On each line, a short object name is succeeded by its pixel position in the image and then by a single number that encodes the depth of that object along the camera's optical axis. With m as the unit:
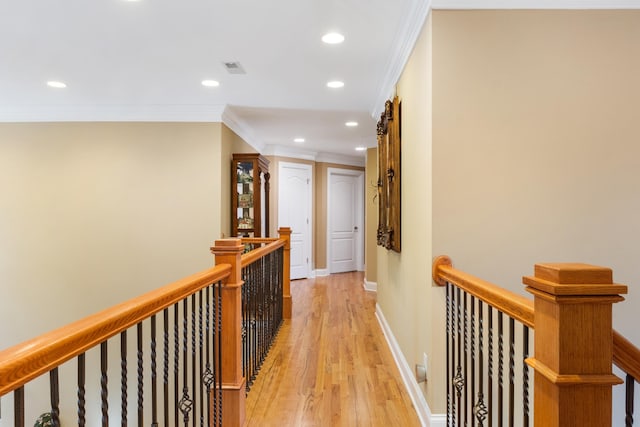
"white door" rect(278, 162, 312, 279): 7.38
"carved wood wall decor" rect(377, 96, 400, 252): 2.97
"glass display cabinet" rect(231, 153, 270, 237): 4.98
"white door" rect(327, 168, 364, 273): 8.22
